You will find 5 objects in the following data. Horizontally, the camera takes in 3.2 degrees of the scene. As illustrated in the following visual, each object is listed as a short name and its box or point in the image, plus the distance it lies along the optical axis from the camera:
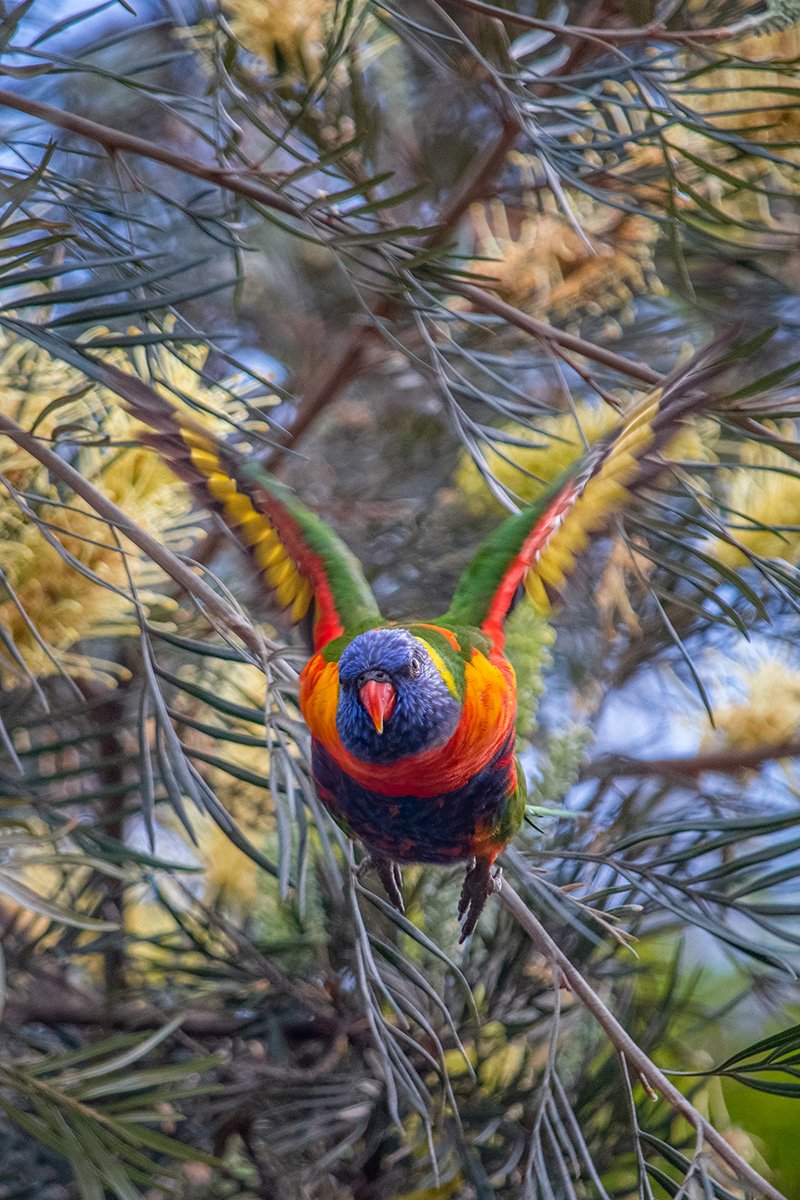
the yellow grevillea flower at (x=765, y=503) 4.85
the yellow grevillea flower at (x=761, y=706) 4.91
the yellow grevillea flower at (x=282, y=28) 4.80
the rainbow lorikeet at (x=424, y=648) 4.64
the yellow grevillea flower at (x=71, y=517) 4.70
